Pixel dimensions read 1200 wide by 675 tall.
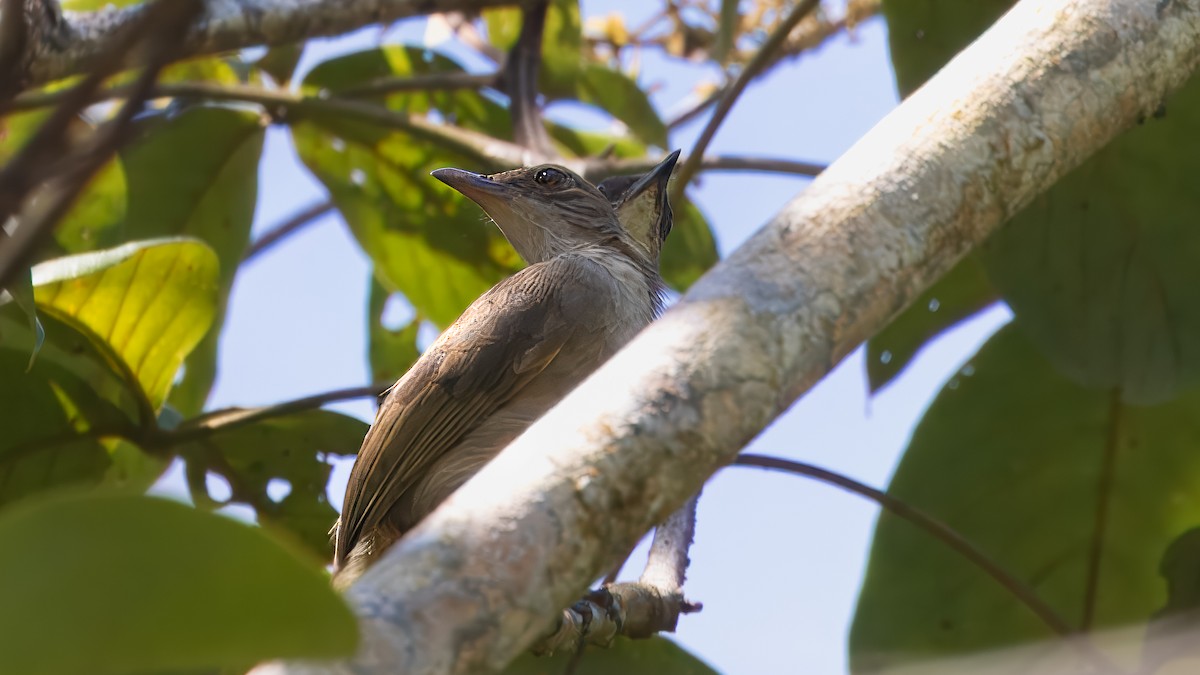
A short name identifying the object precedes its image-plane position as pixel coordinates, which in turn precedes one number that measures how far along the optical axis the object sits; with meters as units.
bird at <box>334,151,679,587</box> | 6.35
